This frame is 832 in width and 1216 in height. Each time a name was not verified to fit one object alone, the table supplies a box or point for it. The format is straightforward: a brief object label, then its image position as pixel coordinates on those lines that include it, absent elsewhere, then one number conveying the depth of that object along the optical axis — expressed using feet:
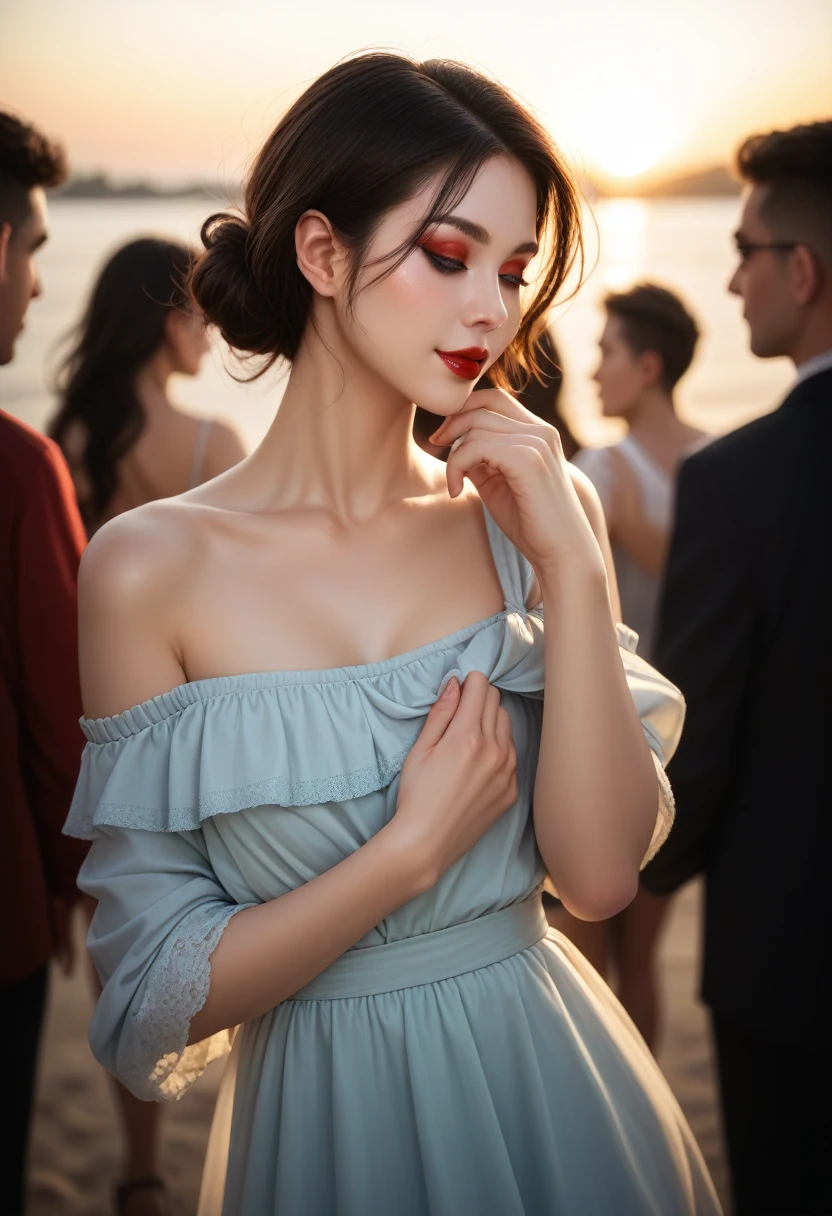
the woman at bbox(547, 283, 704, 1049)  9.27
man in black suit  5.68
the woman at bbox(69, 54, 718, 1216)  3.78
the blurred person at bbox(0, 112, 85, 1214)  5.66
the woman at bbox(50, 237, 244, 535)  9.52
